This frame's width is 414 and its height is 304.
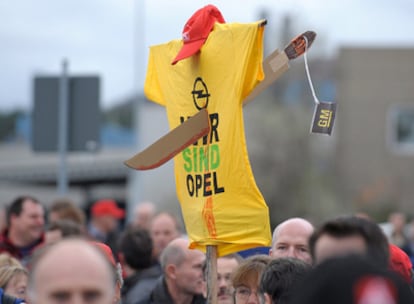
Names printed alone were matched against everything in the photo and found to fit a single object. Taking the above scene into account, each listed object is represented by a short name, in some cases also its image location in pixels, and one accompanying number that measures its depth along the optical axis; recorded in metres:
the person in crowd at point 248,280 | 11.46
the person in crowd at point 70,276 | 5.92
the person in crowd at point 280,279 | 9.40
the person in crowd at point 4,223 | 18.28
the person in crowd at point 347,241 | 6.22
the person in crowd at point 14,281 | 13.24
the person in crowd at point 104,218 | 26.27
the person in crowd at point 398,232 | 27.78
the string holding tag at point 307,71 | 11.12
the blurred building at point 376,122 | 96.55
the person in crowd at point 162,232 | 20.27
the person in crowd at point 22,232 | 17.48
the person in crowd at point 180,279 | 14.53
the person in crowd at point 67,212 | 20.59
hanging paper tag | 11.12
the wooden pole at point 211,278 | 10.77
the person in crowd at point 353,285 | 5.16
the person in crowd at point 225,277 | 13.92
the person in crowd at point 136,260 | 16.49
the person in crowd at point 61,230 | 17.11
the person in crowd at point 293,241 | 12.28
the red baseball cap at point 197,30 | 11.53
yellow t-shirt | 11.08
